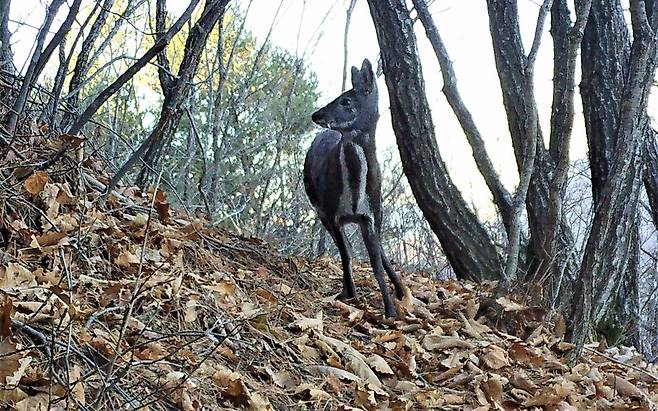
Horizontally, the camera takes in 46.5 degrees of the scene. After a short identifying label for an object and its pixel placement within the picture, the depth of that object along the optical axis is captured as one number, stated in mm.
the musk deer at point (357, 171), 4289
